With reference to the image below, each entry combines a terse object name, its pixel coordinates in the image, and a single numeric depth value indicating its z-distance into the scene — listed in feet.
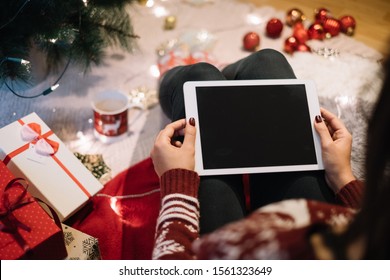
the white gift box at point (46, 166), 3.32
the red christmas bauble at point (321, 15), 5.26
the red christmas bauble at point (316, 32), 5.16
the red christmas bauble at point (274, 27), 5.13
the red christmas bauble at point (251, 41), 4.98
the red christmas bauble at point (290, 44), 4.96
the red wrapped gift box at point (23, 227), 2.70
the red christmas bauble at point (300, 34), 5.05
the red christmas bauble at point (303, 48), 5.03
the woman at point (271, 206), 1.81
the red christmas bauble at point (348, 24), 5.27
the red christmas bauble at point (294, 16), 5.22
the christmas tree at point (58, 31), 3.60
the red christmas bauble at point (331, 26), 5.20
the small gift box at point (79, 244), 3.13
